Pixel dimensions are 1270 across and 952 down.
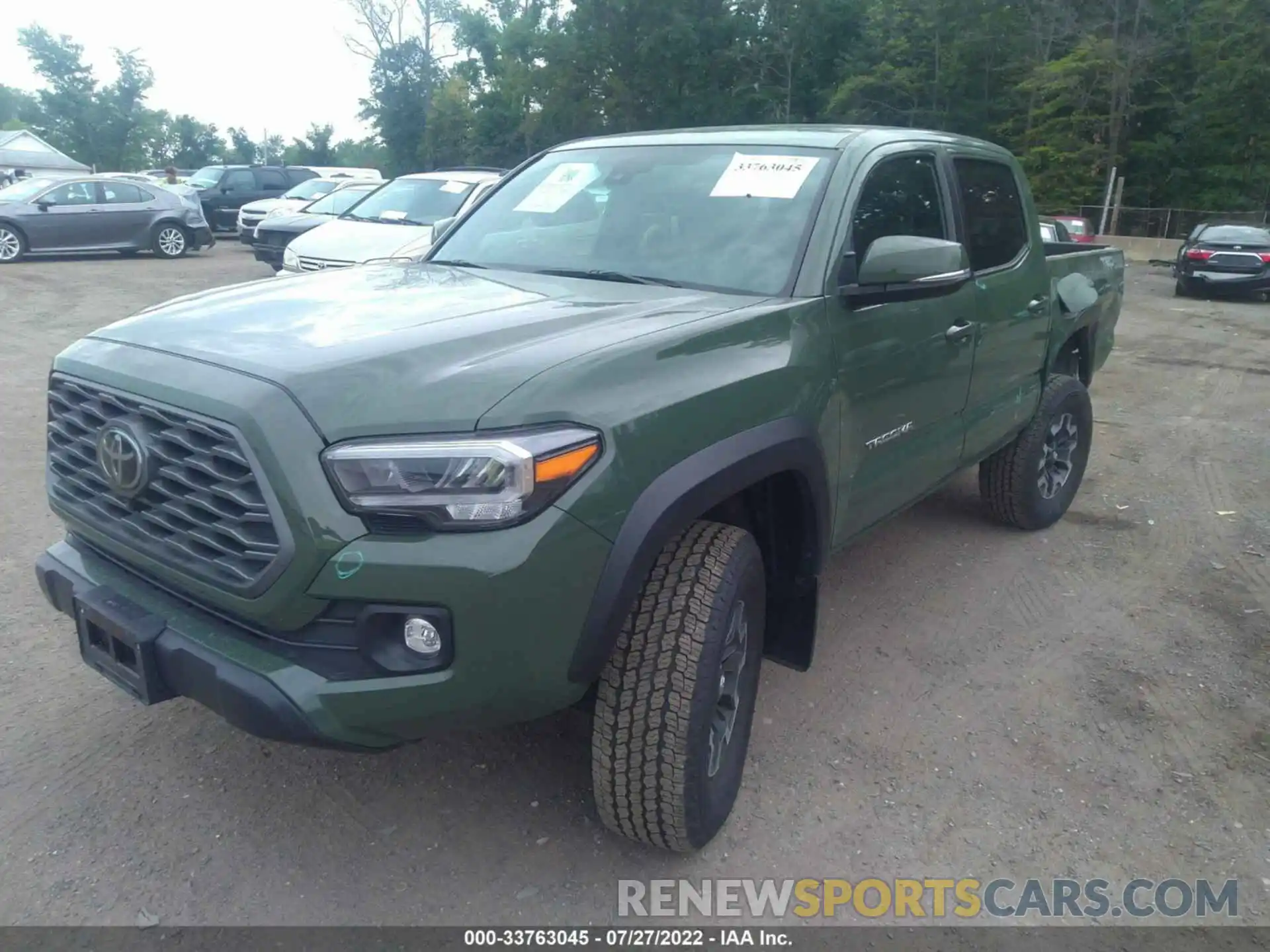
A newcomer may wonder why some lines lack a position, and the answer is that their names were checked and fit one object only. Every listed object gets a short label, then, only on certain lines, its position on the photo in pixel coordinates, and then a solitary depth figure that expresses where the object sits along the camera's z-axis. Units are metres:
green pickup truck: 2.12
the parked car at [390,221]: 9.54
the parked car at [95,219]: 16.09
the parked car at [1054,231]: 10.38
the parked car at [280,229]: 12.92
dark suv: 21.95
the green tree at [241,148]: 69.38
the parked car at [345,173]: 24.23
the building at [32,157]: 39.16
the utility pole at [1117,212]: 32.09
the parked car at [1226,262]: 17.84
